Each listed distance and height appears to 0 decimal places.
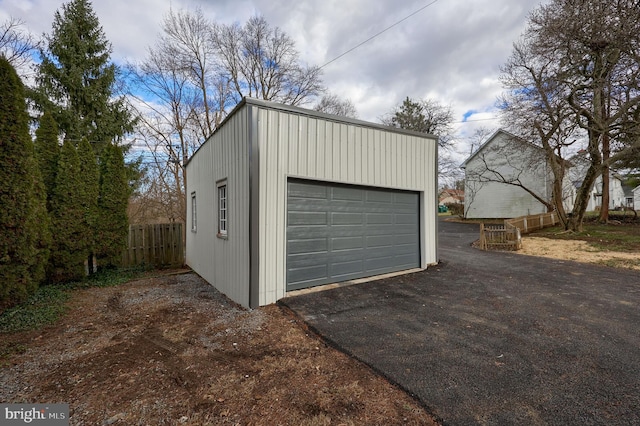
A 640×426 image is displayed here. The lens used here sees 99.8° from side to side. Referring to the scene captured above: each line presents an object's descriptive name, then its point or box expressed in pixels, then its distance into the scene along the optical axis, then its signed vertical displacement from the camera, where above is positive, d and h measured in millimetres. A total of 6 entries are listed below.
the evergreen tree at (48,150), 5914 +1449
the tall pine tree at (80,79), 10602 +5524
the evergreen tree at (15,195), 4184 +328
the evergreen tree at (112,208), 6699 +179
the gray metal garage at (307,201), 4484 +247
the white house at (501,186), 18422 +1967
